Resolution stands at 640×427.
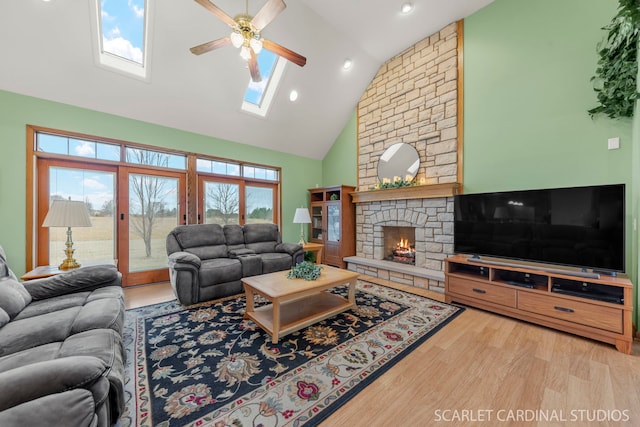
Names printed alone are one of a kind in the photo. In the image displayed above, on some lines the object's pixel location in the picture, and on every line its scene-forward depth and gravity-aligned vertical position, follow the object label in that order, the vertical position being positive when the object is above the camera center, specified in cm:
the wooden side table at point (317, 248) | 477 -68
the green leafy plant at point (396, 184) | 402 +52
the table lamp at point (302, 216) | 475 -3
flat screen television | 217 -14
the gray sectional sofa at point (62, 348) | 81 -65
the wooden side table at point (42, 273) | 239 -57
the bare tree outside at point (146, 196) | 376 +34
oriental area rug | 139 -113
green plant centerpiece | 254 -63
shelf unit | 486 -20
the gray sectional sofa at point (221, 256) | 290 -62
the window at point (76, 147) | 311 +98
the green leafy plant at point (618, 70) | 216 +137
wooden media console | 200 -84
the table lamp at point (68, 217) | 246 +0
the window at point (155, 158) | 372 +96
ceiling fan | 218 +187
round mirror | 407 +93
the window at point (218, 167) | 438 +94
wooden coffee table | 213 -99
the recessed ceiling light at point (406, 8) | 325 +287
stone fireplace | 360 +94
